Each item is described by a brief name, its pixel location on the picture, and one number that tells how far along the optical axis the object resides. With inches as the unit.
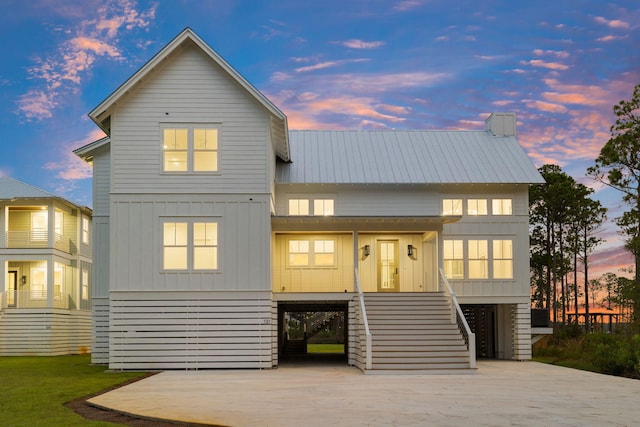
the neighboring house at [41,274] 1562.5
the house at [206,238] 972.6
